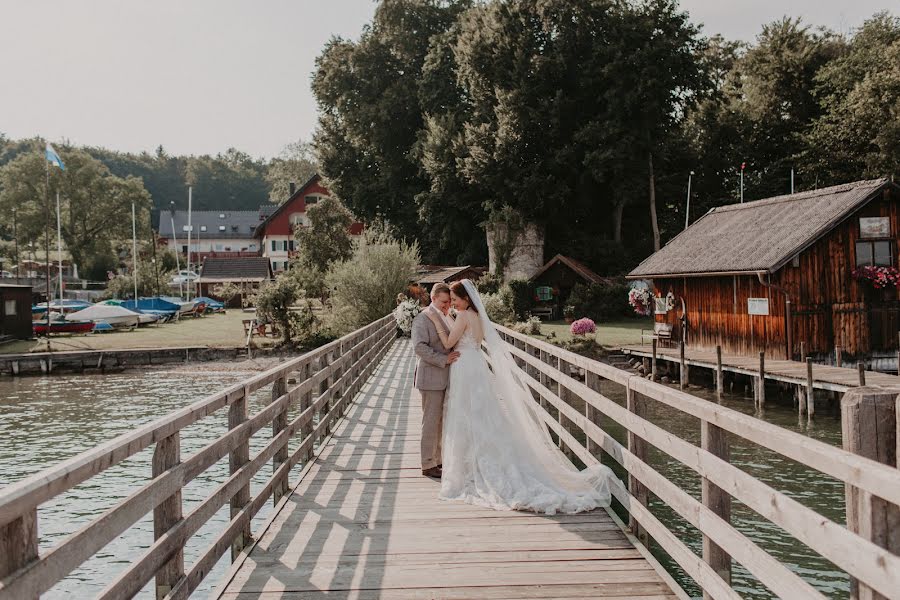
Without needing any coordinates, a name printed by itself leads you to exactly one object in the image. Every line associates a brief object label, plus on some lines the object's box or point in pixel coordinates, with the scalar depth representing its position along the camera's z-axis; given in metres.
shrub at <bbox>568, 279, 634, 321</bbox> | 43.84
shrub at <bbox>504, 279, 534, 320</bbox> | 43.78
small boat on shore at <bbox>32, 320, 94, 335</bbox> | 45.56
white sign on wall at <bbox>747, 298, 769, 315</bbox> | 24.57
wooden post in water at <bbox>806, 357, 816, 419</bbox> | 19.34
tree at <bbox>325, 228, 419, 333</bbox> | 36.06
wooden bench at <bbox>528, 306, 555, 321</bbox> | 44.88
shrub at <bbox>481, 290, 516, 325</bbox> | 36.06
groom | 7.77
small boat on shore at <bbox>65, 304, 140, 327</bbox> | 47.63
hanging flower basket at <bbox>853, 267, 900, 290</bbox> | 23.84
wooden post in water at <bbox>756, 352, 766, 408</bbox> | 21.33
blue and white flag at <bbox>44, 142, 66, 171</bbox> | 43.12
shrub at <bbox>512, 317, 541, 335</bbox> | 32.59
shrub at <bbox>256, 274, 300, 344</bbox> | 36.66
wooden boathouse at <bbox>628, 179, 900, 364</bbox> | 23.86
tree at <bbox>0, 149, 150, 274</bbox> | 79.44
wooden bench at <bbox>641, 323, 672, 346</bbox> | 30.30
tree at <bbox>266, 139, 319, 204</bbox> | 101.38
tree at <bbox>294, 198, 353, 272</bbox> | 57.50
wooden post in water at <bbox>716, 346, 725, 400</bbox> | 23.36
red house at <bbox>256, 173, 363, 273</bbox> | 78.12
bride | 6.41
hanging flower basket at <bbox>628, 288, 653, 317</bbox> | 32.12
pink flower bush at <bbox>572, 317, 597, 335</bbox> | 32.03
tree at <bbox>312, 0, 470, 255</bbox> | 52.88
